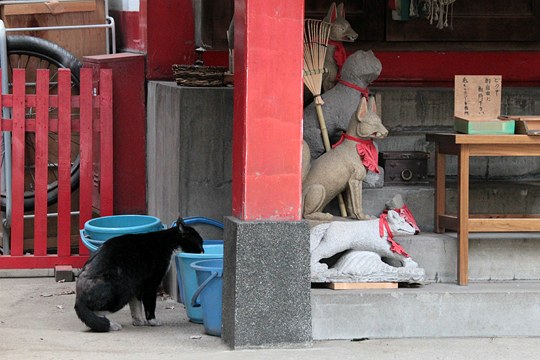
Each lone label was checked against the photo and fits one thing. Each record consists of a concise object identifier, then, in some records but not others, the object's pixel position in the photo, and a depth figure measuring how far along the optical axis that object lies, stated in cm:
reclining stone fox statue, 1625
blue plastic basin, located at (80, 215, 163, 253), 1880
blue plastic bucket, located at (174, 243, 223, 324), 1734
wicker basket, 1922
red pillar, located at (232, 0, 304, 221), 1524
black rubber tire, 2327
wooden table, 1634
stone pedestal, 1532
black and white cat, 1666
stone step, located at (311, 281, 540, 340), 1587
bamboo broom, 1780
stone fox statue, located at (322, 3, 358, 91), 1845
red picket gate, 2106
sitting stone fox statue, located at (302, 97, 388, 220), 1729
